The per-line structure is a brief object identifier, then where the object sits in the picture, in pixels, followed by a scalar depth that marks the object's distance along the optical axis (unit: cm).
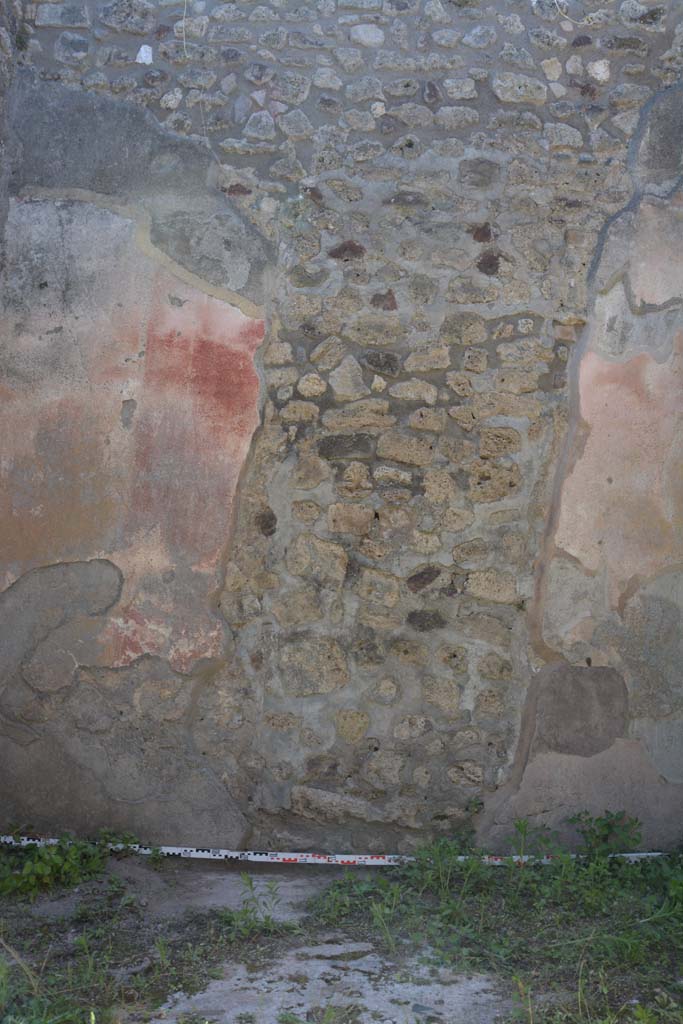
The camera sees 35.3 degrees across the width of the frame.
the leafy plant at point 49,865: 349
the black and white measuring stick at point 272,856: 377
